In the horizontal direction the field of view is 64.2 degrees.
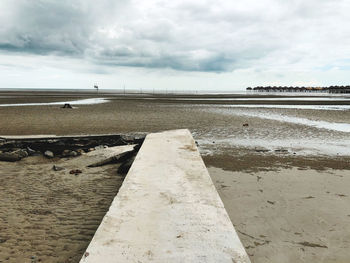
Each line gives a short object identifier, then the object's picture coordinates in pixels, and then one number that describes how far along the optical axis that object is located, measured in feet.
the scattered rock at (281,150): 28.27
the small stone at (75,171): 20.55
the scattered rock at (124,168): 20.58
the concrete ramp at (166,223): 7.39
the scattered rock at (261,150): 28.84
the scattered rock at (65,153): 26.37
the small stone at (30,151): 26.78
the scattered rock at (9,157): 24.17
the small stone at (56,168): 21.42
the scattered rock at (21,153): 25.29
